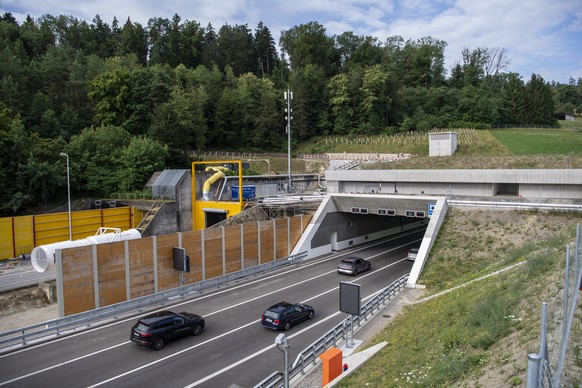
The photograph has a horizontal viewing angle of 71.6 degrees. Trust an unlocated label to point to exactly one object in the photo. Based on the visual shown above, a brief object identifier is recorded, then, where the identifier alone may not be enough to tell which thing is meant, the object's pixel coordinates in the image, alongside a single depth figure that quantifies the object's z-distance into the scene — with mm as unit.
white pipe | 22641
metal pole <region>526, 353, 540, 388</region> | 5391
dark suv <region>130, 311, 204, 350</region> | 16266
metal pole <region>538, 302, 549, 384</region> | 6042
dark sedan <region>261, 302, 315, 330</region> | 18288
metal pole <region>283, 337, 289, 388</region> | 11211
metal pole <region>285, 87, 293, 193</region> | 38578
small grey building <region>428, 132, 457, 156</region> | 50250
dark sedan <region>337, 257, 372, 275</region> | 27648
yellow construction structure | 39800
